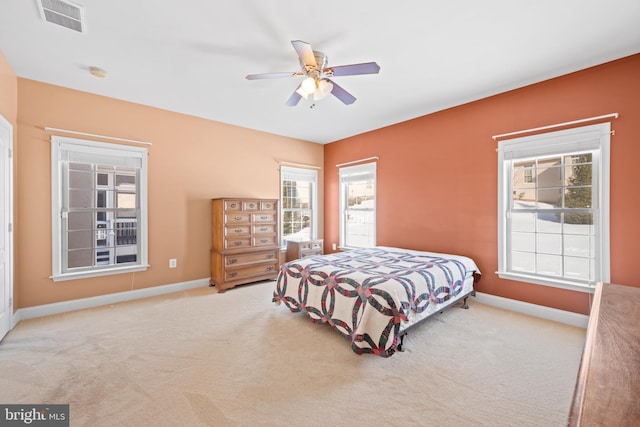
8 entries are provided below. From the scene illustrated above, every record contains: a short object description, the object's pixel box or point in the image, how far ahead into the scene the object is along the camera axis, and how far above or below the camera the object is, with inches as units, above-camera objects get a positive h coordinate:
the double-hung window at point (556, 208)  107.0 +2.3
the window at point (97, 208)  126.9 +2.8
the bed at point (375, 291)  88.7 -29.8
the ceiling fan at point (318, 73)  84.0 +47.3
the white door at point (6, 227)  99.8 -4.9
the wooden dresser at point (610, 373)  23.9 -18.0
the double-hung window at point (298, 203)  209.2 +8.1
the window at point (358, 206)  196.5 +5.7
